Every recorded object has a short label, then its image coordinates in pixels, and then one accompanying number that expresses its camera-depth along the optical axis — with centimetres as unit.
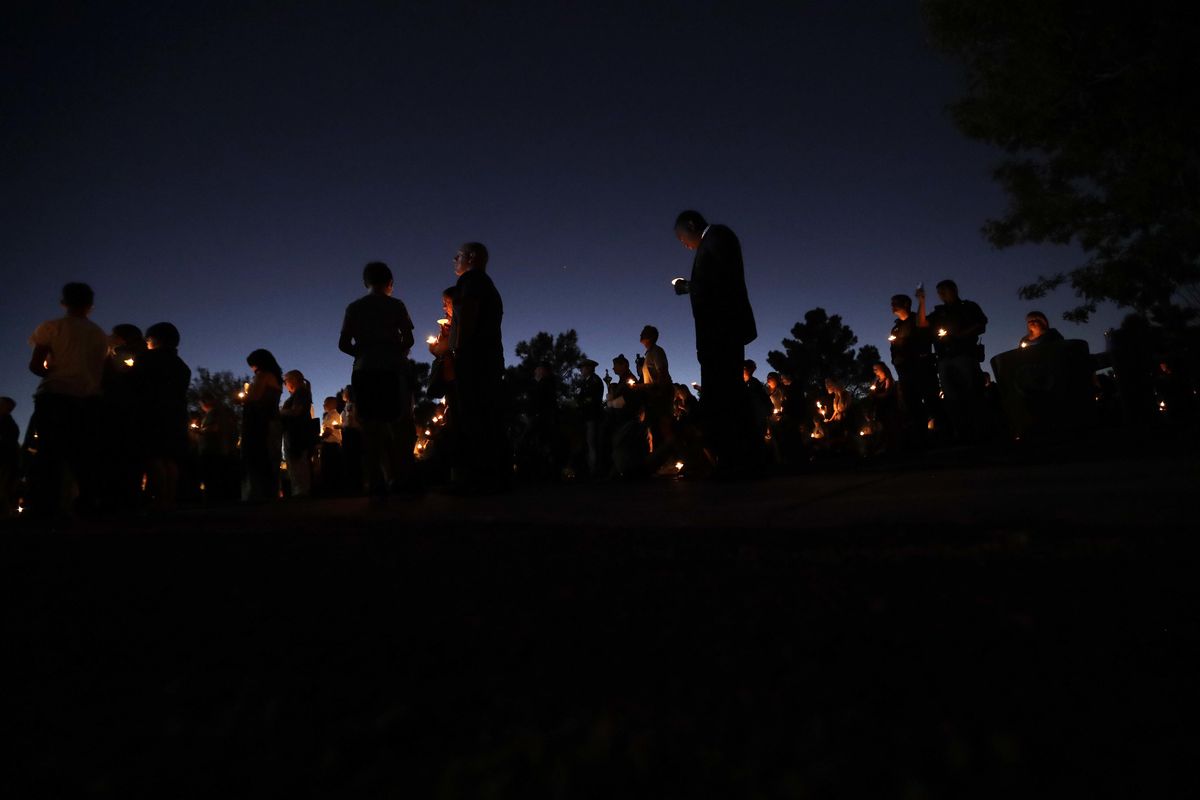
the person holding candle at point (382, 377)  564
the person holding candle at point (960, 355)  843
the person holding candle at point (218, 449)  1005
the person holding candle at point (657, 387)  817
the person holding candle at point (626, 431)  841
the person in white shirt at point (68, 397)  538
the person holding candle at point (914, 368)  884
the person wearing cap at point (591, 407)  1012
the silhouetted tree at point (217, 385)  5538
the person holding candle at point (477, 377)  569
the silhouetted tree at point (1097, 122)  1112
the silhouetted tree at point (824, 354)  6738
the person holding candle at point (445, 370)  635
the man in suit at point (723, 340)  536
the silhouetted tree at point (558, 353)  5556
